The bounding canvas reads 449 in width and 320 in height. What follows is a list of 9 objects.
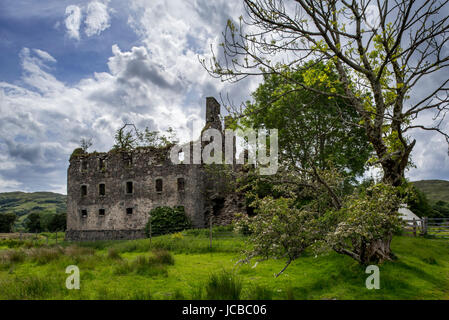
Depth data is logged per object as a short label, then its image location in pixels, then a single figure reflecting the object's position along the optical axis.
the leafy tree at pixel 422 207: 29.79
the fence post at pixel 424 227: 16.84
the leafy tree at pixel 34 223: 43.19
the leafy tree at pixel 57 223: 40.81
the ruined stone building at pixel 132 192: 24.34
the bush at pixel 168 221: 23.42
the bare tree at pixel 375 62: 7.11
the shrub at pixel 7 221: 43.41
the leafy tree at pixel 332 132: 17.52
